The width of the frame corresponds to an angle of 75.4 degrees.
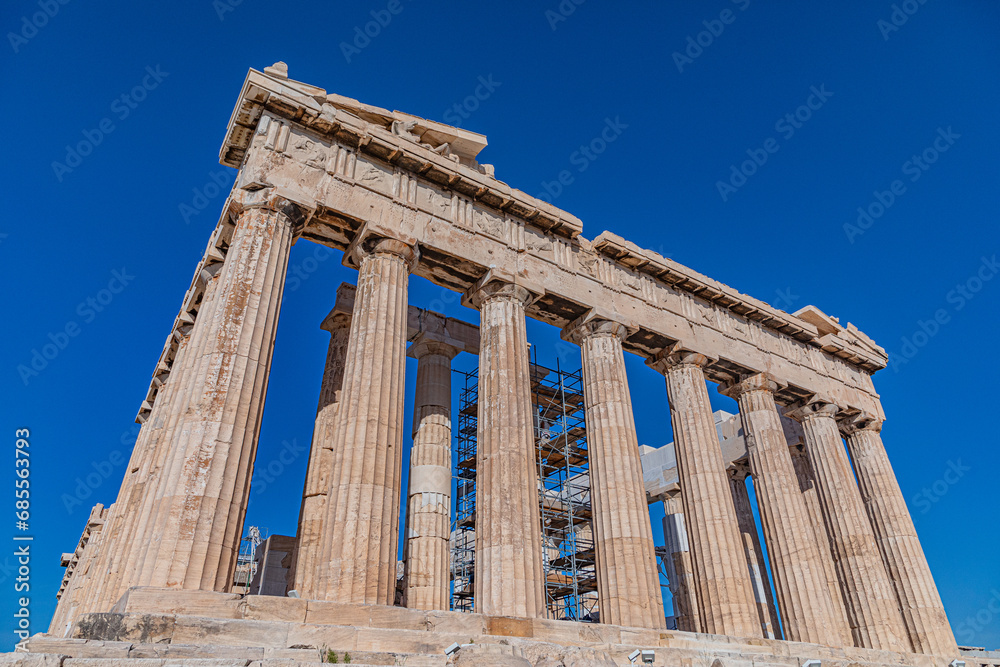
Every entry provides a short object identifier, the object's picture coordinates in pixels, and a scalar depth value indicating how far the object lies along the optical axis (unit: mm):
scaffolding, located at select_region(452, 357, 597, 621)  26422
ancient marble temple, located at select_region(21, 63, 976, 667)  10945
